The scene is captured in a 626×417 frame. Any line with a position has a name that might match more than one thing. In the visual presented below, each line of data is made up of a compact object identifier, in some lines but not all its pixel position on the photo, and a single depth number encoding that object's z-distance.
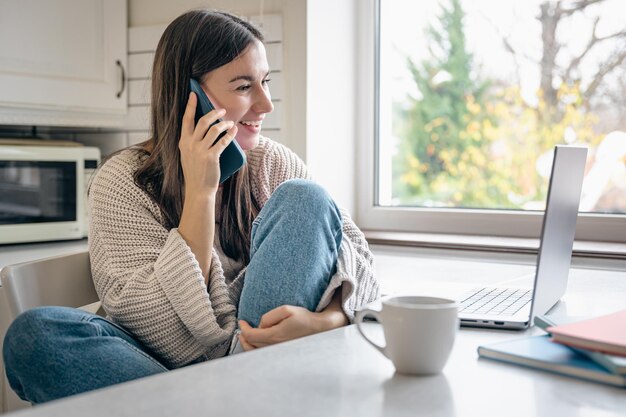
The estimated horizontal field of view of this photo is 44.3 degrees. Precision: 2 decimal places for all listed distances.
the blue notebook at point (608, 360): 0.73
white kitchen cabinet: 2.20
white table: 0.62
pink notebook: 0.77
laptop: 0.98
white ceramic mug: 0.74
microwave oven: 2.16
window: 2.05
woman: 1.09
